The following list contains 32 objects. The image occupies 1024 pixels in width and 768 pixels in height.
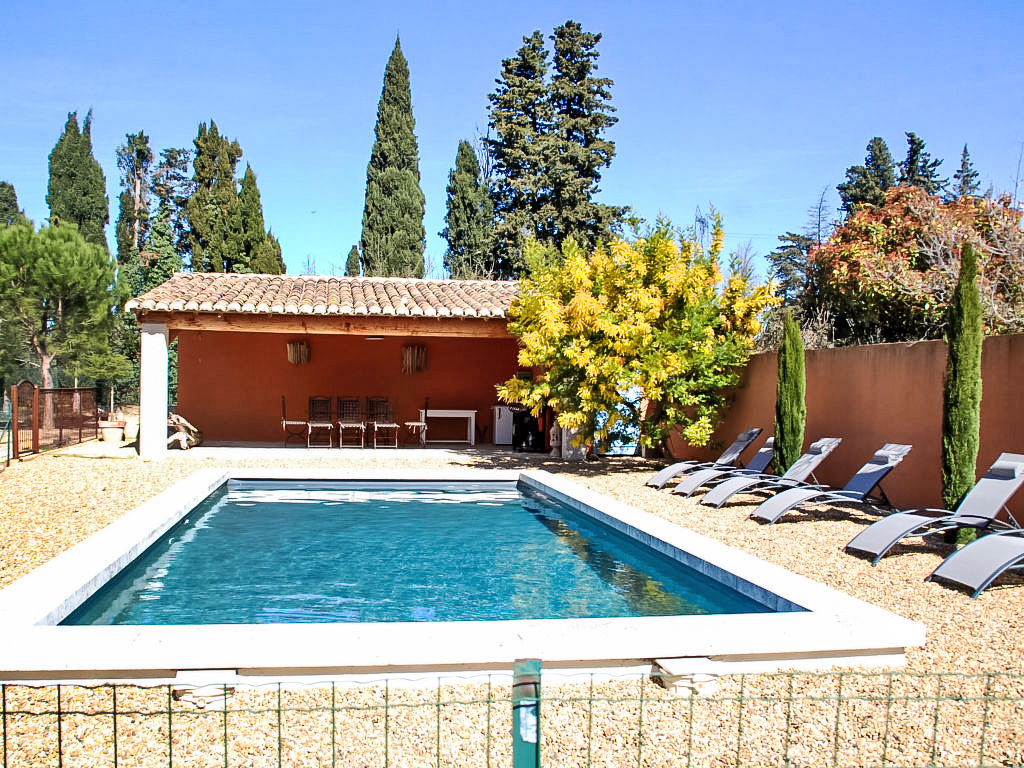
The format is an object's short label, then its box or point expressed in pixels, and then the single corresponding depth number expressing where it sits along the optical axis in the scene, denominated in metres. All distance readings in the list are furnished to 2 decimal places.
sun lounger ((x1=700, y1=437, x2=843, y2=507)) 10.07
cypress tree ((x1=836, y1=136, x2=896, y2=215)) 33.53
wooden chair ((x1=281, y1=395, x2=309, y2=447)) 18.52
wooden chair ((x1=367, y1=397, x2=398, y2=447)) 17.73
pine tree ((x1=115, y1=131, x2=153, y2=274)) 38.09
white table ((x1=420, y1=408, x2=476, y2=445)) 18.12
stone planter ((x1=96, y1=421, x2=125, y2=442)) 17.41
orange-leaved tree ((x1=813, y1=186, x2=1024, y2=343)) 16.19
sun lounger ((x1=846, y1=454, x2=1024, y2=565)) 7.06
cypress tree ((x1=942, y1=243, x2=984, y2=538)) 8.11
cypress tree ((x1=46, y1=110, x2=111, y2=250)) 32.25
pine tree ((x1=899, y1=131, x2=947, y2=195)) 33.03
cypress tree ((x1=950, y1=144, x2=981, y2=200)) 32.56
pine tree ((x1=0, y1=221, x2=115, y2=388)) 23.64
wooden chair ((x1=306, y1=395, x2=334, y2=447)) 16.92
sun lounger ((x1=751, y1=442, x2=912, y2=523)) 8.84
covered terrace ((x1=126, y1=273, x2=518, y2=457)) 17.75
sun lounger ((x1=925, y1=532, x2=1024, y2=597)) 5.94
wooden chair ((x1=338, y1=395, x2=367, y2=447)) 17.47
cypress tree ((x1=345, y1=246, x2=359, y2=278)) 30.55
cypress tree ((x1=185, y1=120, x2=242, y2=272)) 30.62
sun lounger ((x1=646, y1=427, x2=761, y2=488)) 11.80
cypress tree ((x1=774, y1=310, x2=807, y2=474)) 11.24
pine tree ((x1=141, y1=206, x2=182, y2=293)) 30.80
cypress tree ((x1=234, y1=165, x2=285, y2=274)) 30.66
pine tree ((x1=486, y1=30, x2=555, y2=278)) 29.69
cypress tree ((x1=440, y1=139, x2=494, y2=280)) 31.02
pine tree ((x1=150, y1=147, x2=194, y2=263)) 39.38
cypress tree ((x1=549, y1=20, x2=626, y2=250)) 29.58
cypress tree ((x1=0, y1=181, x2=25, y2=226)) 43.17
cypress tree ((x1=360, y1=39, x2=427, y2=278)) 29.33
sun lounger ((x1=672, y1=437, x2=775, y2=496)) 10.95
